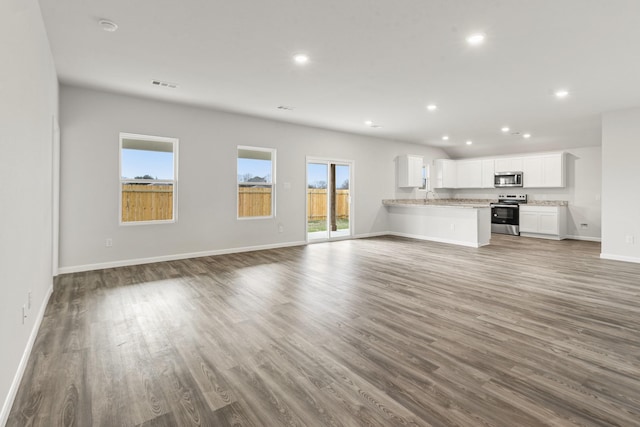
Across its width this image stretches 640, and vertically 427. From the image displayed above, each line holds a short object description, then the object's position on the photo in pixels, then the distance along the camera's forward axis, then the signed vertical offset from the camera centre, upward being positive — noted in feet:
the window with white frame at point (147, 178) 16.99 +1.69
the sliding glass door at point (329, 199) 25.03 +0.91
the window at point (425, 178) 32.13 +3.26
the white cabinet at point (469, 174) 32.96 +3.88
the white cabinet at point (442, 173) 33.45 +3.89
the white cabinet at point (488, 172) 31.76 +3.82
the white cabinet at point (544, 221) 26.84 -0.83
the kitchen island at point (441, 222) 23.32 -0.86
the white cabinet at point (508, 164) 29.81 +4.39
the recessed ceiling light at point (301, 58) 11.81 +5.63
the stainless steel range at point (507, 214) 29.22 -0.26
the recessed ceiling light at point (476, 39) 10.12 +5.46
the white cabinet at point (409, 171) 29.81 +3.72
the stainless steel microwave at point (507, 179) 29.66 +2.98
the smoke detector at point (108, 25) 9.55 +5.51
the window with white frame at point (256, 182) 21.04 +1.89
